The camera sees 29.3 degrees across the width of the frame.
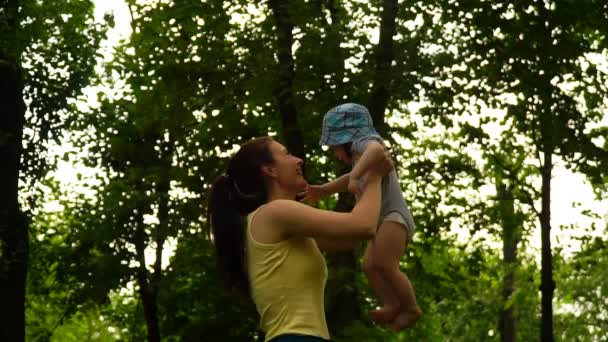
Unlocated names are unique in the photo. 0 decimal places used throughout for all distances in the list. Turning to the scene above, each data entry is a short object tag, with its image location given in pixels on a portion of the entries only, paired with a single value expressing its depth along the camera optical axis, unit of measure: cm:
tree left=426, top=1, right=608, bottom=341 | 1689
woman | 452
